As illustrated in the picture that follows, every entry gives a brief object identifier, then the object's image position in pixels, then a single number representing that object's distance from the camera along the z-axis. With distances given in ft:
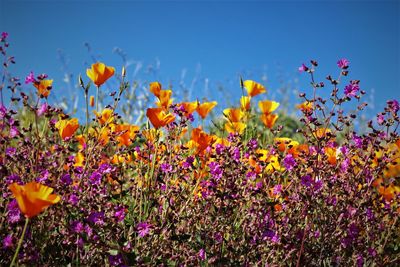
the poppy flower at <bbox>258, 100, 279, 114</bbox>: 11.11
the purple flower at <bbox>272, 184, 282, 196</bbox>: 7.80
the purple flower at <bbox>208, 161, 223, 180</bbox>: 7.46
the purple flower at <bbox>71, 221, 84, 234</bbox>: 5.82
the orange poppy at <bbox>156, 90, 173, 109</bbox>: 8.28
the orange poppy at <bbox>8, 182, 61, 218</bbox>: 4.40
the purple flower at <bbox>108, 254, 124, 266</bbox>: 5.75
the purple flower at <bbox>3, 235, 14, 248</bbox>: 5.34
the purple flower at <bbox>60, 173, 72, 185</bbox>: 6.68
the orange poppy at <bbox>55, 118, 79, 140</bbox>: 7.18
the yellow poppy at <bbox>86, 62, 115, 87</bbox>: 7.52
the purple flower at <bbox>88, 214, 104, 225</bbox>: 6.04
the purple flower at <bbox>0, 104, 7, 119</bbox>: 7.15
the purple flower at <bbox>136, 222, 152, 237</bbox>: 6.08
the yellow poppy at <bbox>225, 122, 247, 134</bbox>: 9.66
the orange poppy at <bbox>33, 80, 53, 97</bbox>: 7.25
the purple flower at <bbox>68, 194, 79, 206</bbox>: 6.36
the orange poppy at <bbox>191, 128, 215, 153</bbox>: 7.49
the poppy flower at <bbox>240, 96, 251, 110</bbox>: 10.36
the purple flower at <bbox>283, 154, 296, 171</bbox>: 7.78
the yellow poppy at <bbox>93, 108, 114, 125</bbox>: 8.28
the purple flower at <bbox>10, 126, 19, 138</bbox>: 6.94
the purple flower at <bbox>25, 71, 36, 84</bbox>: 7.37
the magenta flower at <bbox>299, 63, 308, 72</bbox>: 7.59
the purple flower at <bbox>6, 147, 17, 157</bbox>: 7.28
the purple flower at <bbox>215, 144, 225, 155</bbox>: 7.76
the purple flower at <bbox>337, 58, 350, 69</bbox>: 7.51
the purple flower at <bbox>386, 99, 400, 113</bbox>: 7.50
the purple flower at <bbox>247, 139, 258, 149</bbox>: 8.40
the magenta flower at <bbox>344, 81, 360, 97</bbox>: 7.24
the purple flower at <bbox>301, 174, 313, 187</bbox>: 7.32
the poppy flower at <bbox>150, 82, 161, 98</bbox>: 8.33
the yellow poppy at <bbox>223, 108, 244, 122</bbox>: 9.96
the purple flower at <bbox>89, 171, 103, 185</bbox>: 7.35
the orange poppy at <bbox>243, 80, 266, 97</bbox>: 11.33
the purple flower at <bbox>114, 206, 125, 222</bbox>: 6.56
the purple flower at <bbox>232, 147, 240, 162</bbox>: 7.74
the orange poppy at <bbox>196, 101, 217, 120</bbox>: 9.37
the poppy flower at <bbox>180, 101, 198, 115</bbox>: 8.51
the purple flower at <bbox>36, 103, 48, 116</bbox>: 6.99
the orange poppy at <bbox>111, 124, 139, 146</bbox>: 8.48
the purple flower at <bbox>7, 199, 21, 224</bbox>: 5.53
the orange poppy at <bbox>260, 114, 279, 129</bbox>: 10.23
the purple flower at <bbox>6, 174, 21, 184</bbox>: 6.57
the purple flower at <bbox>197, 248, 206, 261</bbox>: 6.22
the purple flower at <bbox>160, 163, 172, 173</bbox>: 7.48
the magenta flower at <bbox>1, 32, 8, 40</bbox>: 8.27
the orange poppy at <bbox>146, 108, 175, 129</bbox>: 7.07
